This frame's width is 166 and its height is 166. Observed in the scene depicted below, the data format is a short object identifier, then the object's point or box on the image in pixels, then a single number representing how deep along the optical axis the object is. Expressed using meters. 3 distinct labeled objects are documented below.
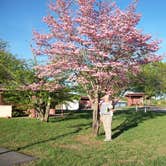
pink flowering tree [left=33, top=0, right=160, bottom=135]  7.18
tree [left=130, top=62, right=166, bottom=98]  22.44
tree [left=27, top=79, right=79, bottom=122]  11.34
